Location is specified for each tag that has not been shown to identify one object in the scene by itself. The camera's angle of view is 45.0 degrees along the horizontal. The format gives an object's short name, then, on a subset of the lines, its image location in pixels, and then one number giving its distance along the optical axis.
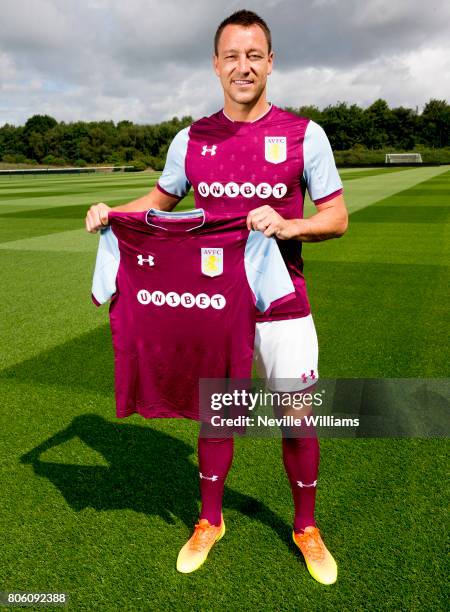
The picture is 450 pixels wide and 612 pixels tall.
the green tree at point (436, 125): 103.56
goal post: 73.31
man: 2.52
